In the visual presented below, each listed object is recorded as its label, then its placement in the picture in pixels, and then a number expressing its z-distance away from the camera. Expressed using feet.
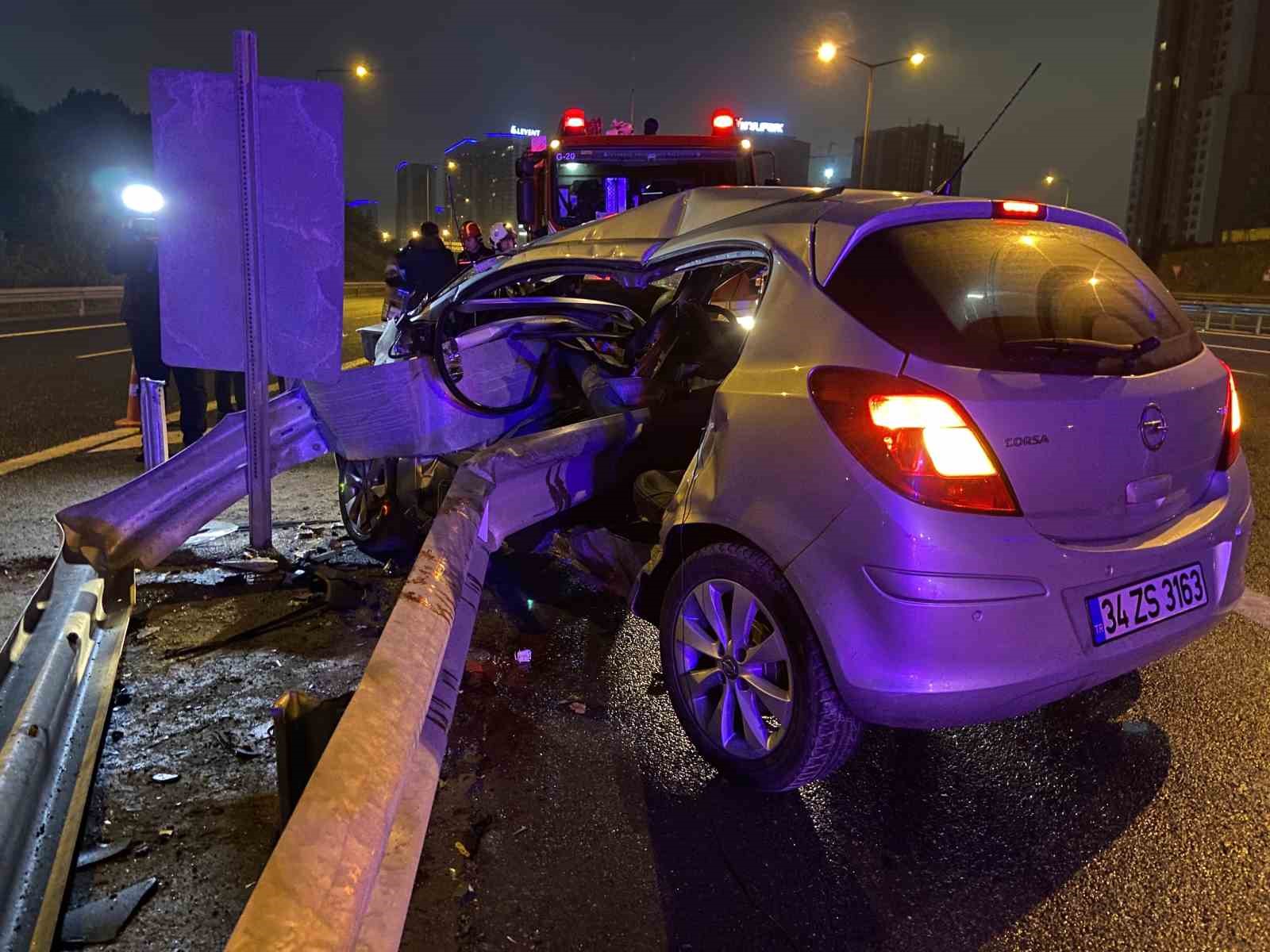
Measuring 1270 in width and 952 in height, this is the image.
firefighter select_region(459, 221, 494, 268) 35.76
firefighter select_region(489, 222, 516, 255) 34.73
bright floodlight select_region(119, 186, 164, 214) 22.29
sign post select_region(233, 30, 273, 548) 13.39
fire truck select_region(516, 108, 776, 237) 30.89
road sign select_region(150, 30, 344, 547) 13.41
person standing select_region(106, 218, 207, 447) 22.91
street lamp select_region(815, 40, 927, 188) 100.22
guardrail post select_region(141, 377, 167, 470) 18.99
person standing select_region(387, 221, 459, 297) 33.01
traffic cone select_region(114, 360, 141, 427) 26.67
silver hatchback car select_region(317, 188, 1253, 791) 7.89
